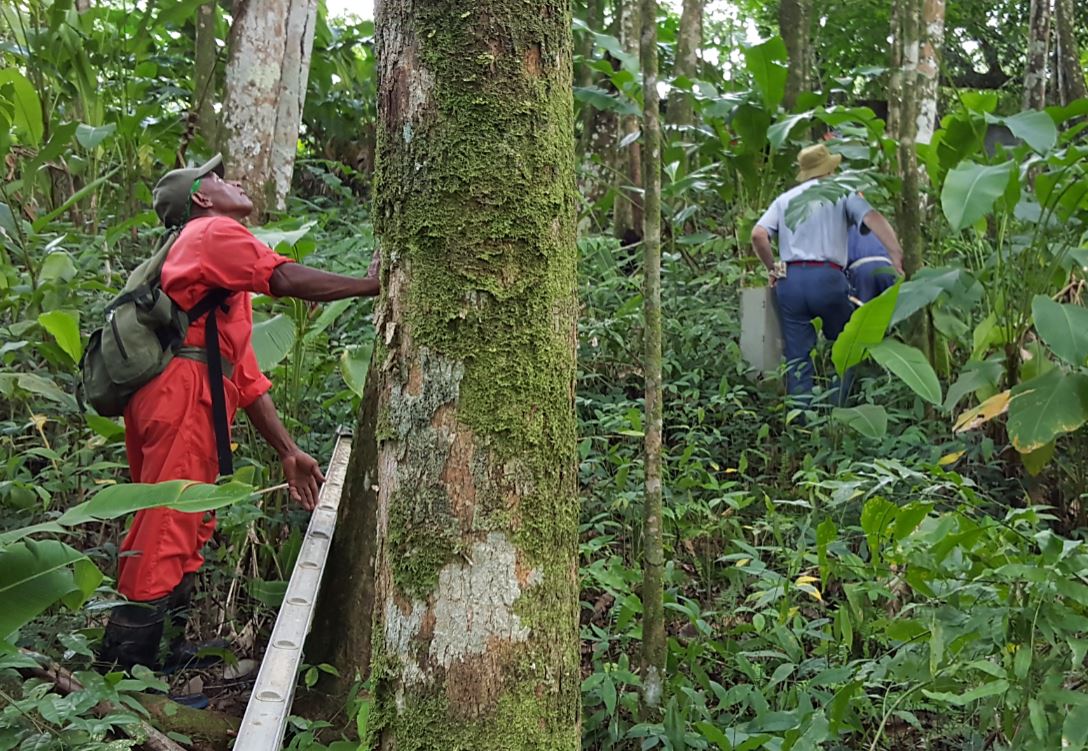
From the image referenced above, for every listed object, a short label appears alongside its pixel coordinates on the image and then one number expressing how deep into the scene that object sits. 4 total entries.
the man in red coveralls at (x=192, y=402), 3.09
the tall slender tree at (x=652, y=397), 2.79
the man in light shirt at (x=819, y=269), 5.30
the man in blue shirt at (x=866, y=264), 5.31
